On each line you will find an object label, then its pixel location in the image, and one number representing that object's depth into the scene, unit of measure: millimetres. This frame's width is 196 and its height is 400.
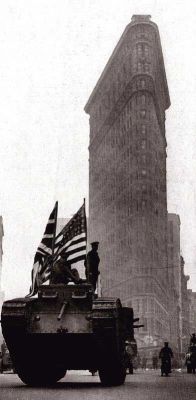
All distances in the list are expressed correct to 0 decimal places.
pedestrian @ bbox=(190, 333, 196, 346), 29719
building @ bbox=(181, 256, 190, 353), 185525
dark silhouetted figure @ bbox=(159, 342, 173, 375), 26938
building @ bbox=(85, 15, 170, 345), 117188
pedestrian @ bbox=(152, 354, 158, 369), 54294
